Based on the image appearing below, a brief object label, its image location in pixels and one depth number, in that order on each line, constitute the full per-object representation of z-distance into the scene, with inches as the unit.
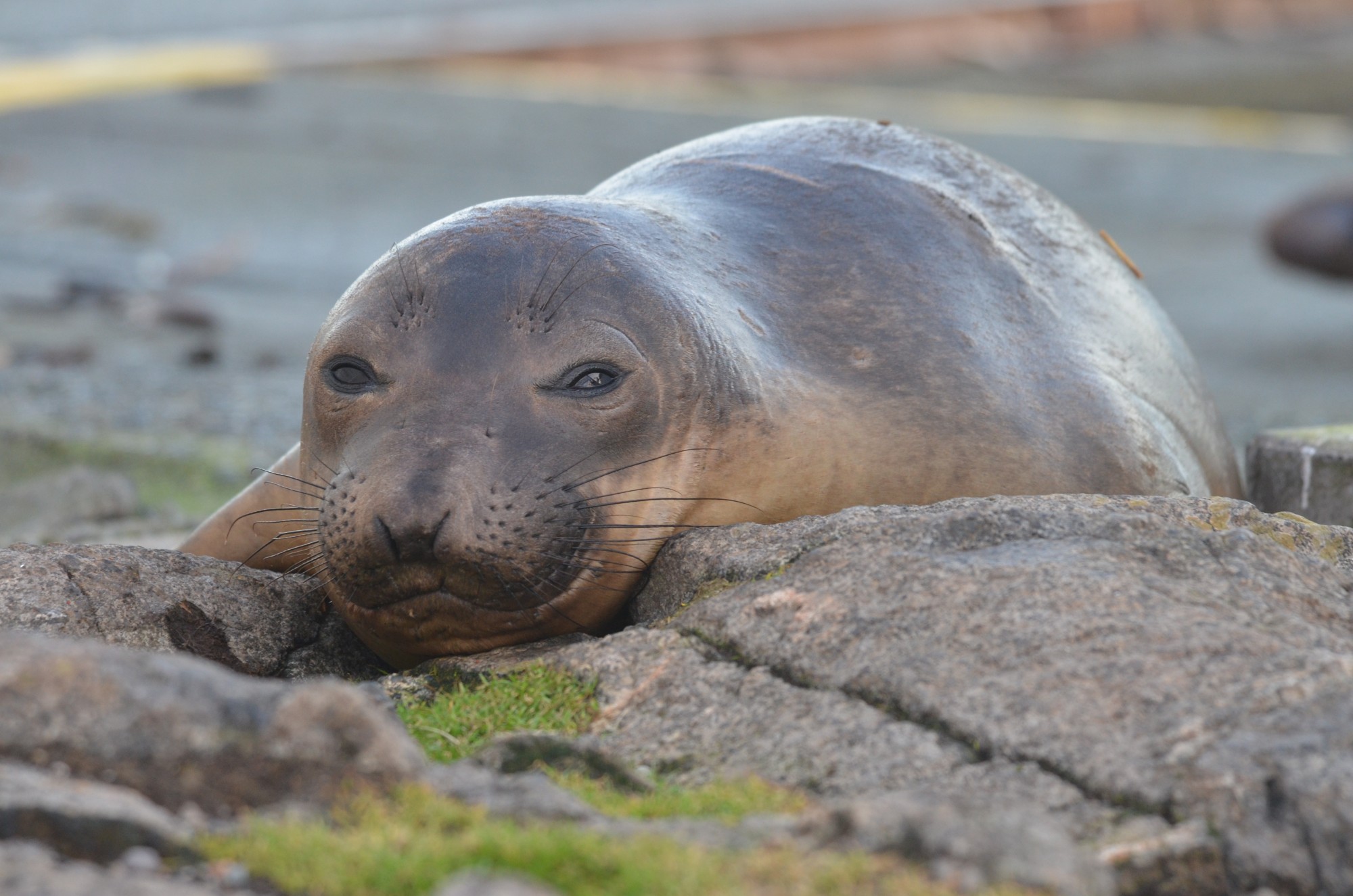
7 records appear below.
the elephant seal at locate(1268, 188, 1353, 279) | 1030.4
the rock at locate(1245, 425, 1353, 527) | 407.8
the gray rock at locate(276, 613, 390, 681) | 303.9
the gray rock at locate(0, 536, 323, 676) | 284.7
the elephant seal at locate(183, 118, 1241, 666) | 282.2
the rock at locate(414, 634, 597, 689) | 273.1
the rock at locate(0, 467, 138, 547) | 490.6
